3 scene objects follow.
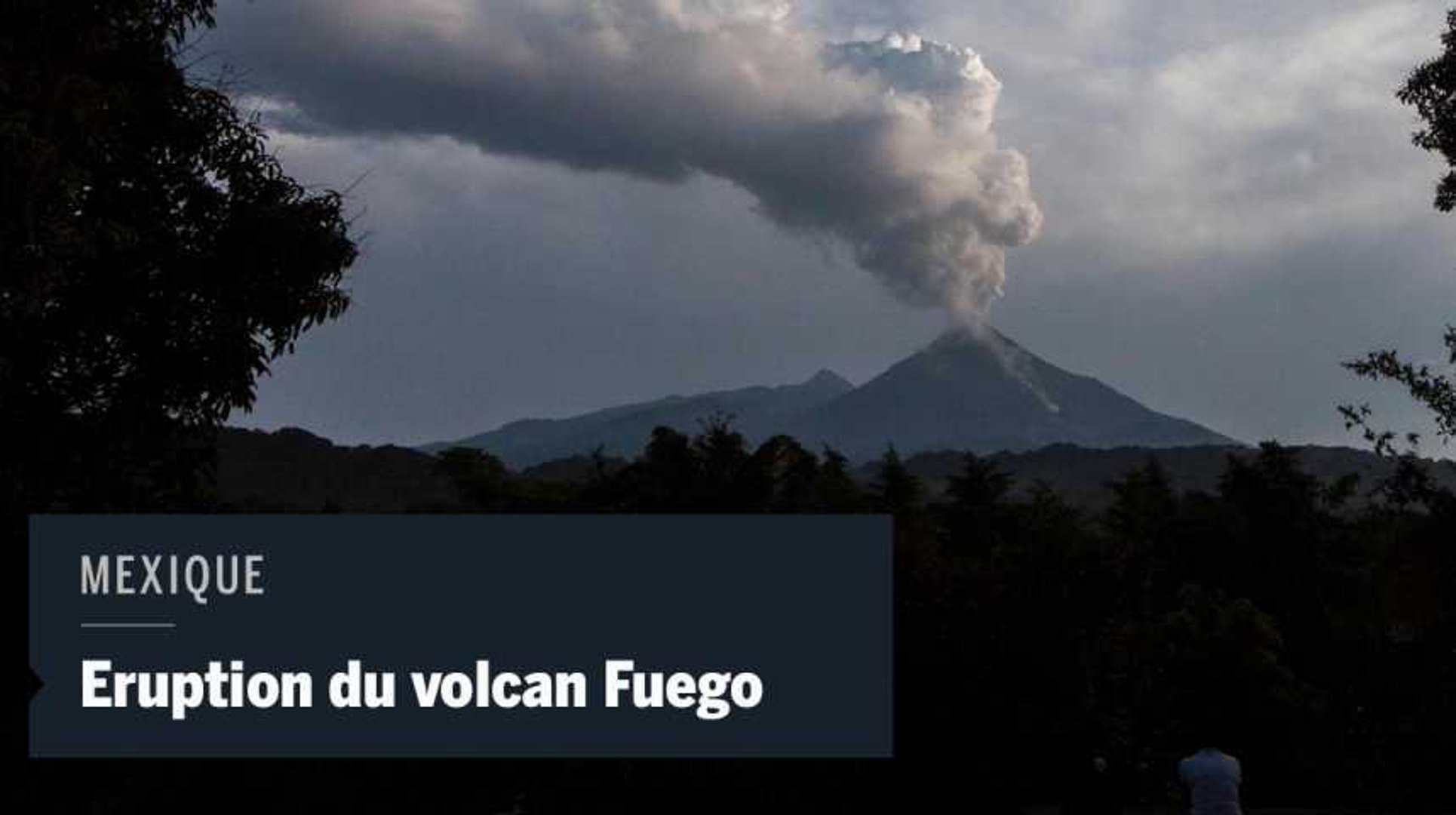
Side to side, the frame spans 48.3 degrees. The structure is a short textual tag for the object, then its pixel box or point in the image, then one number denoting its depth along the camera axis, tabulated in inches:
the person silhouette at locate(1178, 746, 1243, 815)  469.7
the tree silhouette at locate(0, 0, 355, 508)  749.3
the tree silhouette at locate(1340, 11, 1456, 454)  906.1
